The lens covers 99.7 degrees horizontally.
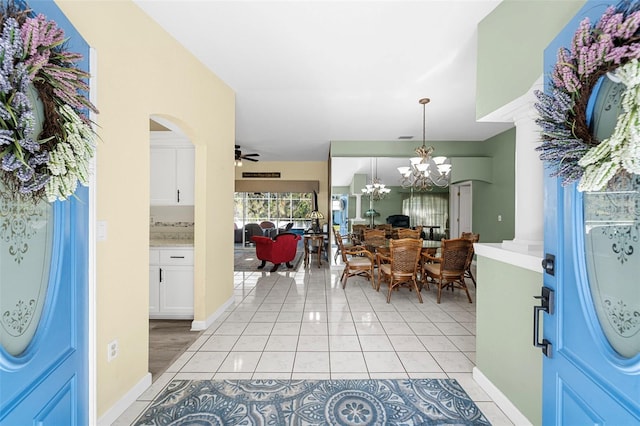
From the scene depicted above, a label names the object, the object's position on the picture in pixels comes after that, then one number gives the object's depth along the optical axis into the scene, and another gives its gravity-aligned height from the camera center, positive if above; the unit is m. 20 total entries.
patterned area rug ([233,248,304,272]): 6.33 -1.33
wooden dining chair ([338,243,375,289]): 4.57 -0.89
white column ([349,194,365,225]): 6.74 -0.08
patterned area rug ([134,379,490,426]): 1.77 -1.36
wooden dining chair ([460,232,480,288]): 4.03 -0.40
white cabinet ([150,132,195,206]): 3.47 +0.52
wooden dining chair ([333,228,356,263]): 5.15 -0.68
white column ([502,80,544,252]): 1.84 +0.18
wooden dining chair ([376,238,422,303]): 3.84 -0.72
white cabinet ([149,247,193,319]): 3.25 -0.86
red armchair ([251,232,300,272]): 5.95 -0.83
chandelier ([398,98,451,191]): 4.23 +0.77
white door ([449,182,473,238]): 6.86 +0.13
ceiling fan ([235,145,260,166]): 6.28 +1.27
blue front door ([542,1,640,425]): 0.87 -0.30
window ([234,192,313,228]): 11.63 +0.20
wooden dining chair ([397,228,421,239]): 4.68 -0.38
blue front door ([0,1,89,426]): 0.87 -0.36
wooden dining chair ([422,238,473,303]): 3.85 -0.70
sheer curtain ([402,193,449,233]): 6.72 +0.08
